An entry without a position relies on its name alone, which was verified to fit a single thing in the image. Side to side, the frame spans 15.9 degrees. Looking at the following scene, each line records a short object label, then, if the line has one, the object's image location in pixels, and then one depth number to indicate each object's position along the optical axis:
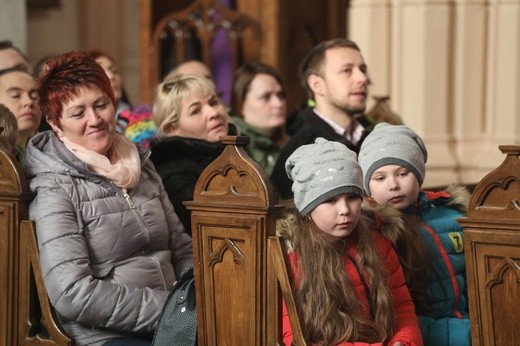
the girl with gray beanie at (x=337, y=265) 5.60
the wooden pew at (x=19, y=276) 6.26
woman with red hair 6.12
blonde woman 7.39
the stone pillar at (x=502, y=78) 10.82
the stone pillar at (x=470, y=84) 11.01
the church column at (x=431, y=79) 10.96
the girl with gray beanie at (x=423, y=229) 6.21
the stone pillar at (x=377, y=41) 11.29
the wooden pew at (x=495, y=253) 5.48
